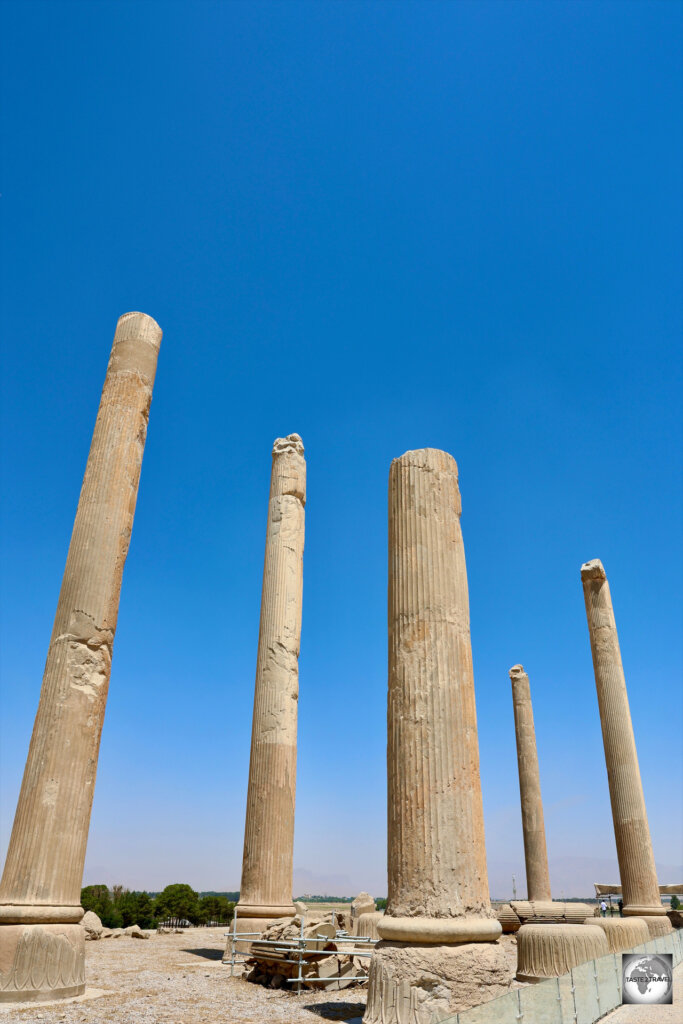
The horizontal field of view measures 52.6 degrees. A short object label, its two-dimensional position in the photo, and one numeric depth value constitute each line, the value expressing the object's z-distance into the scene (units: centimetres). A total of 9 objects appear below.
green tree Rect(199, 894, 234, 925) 3809
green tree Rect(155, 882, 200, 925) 3956
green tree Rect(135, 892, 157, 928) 3962
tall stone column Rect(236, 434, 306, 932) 1341
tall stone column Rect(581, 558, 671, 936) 1831
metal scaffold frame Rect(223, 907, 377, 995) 988
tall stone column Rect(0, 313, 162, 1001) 868
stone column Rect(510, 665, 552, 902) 2477
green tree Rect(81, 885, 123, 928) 3547
